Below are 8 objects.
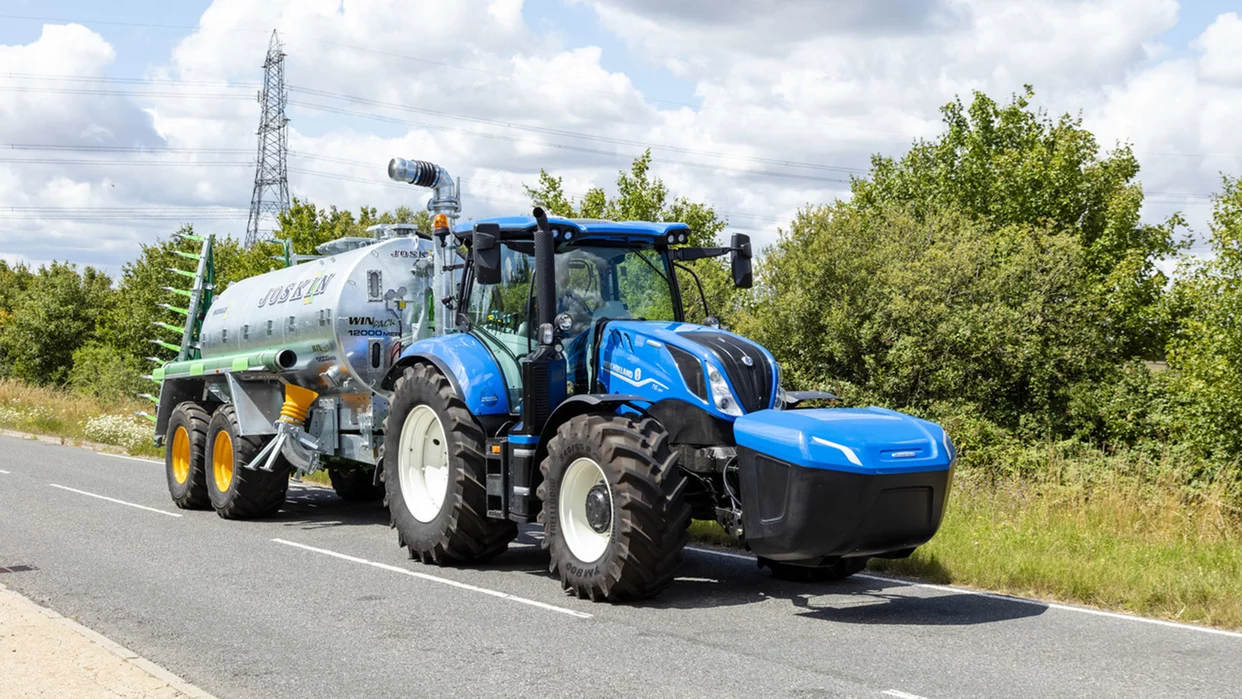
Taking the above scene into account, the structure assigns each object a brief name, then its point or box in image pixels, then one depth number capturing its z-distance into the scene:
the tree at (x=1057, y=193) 39.69
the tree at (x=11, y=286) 59.05
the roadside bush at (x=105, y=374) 37.34
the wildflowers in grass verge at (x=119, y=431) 24.08
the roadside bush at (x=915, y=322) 29.58
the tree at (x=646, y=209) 29.70
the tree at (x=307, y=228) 36.76
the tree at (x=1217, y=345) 26.84
